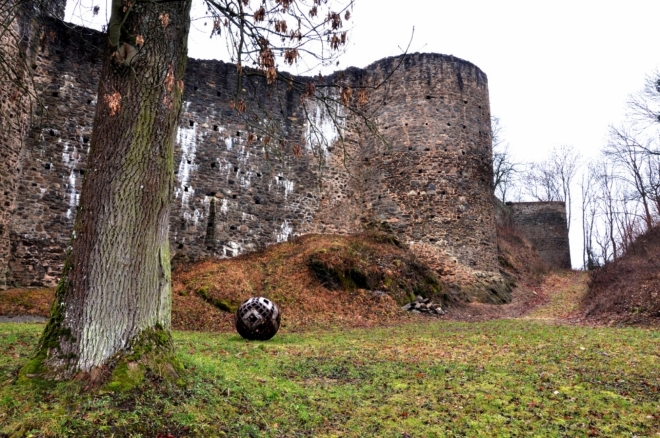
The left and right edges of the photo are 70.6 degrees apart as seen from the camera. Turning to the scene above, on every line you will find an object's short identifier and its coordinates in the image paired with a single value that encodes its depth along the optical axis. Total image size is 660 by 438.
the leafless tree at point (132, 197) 4.24
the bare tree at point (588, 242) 34.60
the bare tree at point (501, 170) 36.12
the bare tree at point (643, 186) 23.08
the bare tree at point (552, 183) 40.97
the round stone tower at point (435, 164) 17.23
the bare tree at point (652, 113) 21.98
